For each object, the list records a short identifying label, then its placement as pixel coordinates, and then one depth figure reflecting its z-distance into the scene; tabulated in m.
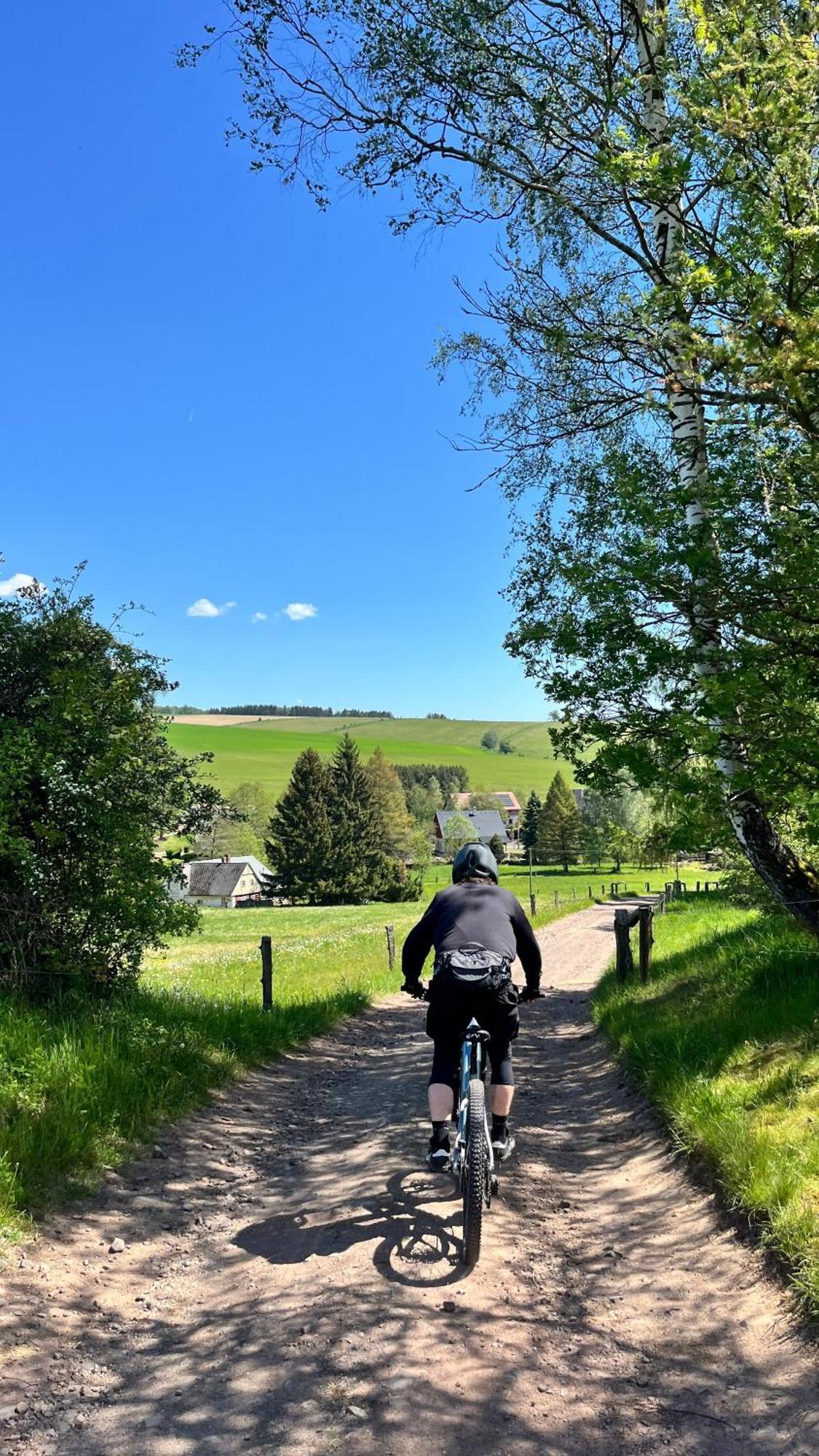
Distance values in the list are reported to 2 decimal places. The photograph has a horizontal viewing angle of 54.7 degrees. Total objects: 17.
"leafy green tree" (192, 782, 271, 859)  88.32
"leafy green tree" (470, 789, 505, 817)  121.94
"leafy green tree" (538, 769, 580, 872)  86.00
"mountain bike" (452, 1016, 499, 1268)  3.70
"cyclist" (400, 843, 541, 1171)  4.17
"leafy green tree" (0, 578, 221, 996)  6.73
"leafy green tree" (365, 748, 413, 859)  86.38
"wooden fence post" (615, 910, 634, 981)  11.61
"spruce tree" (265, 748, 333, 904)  61.62
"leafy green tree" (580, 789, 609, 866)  69.76
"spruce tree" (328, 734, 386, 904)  61.81
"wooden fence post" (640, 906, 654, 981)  10.76
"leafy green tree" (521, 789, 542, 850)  91.69
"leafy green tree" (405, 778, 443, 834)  117.69
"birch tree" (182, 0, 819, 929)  3.99
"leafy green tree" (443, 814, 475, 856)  94.44
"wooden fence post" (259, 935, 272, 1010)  10.35
